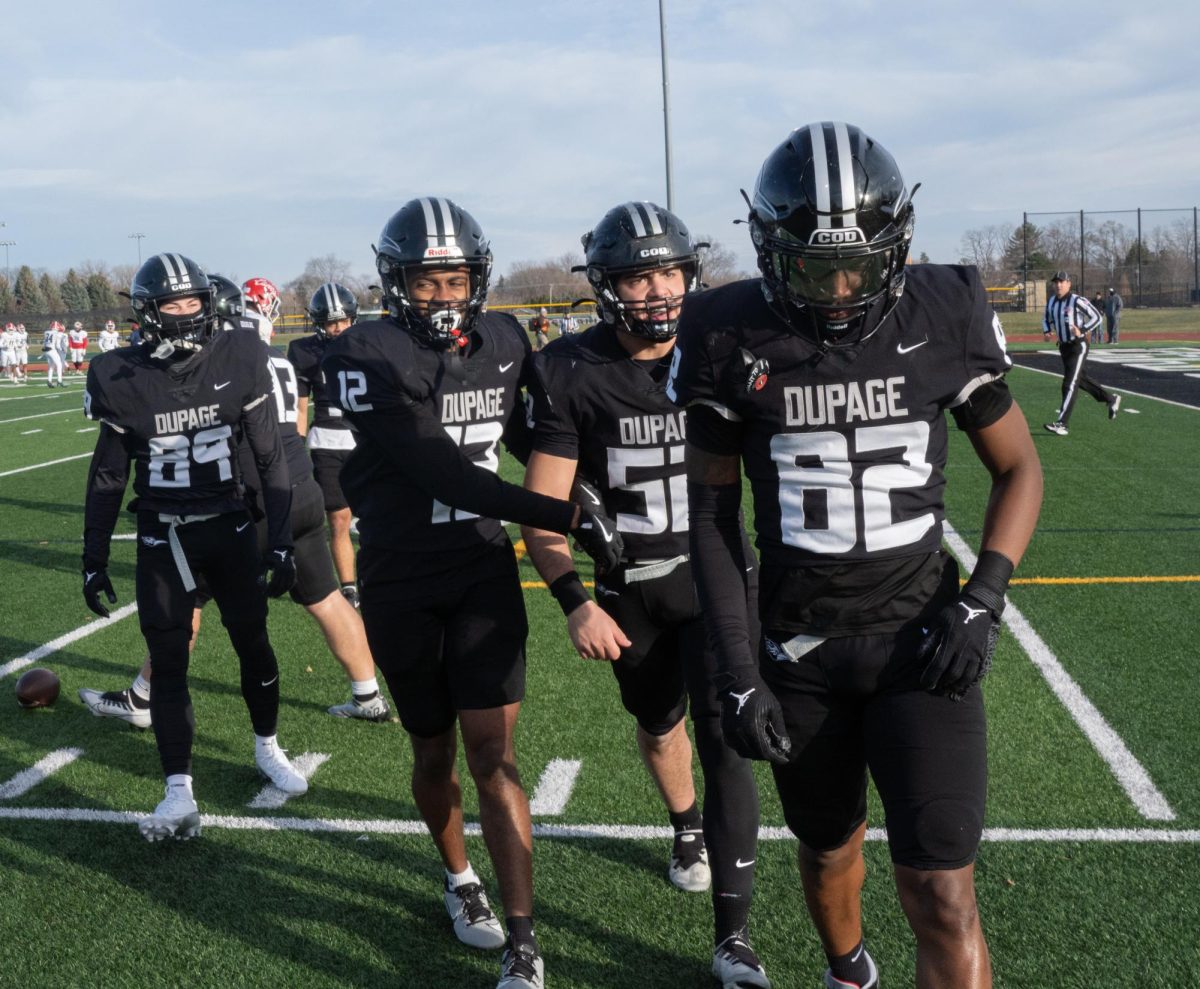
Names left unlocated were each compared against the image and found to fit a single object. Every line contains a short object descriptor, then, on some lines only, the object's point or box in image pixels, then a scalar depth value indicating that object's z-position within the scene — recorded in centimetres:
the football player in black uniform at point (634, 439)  328
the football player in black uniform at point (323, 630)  520
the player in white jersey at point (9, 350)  3475
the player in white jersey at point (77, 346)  3850
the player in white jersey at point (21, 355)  3550
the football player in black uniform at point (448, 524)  312
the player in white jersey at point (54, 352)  3130
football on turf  531
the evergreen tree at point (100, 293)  9109
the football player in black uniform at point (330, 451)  727
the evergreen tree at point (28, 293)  9362
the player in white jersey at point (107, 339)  3774
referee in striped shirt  1392
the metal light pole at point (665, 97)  2525
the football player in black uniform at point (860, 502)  229
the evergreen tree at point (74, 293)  9454
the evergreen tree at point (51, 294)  9756
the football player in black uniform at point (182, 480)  420
